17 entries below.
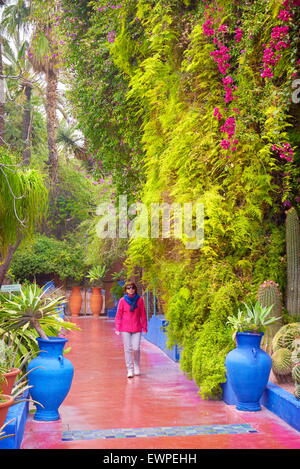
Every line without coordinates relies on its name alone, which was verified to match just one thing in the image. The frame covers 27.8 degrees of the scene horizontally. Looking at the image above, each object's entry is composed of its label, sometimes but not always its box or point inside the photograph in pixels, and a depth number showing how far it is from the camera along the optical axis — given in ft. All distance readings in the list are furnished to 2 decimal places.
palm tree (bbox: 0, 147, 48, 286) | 27.07
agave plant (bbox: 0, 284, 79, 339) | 21.83
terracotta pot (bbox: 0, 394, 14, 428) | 14.17
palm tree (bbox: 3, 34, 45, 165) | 80.43
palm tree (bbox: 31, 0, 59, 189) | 74.65
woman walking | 30.58
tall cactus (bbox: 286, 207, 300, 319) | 25.71
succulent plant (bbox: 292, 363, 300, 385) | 19.21
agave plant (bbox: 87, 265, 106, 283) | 70.27
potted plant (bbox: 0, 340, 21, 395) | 16.80
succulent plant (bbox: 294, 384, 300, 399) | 19.12
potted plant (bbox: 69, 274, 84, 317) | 71.82
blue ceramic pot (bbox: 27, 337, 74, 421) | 19.49
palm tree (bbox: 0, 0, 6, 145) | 24.16
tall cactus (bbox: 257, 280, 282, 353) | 24.63
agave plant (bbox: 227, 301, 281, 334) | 22.16
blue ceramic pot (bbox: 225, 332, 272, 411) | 21.07
